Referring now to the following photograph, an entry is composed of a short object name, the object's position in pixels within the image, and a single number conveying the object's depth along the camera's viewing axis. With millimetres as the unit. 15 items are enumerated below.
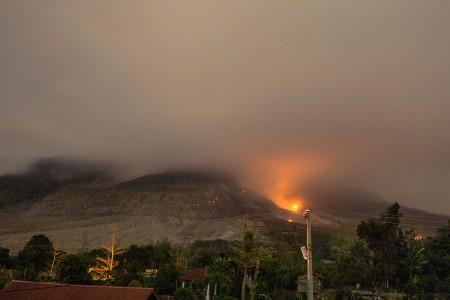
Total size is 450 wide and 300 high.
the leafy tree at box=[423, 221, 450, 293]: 98188
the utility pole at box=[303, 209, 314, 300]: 22453
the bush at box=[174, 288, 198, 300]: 68562
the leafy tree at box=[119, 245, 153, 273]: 128125
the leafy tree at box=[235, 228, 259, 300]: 67438
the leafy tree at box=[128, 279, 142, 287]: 71775
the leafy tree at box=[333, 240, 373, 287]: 97000
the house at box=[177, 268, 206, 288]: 89506
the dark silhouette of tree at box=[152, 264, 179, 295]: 82838
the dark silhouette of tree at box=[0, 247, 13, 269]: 119944
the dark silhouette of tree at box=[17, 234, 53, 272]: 126512
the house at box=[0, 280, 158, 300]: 48938
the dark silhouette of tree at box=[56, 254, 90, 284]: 71188
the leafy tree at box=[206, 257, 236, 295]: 72962
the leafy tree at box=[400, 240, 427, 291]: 102031
